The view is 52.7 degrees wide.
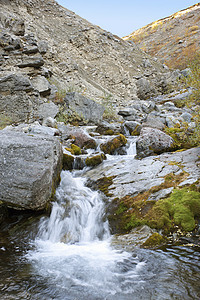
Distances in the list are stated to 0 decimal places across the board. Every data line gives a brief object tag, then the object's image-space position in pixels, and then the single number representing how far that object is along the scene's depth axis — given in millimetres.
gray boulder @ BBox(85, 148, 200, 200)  7164
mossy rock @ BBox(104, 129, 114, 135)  15305
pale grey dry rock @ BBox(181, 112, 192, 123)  16298
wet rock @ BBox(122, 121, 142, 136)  14683
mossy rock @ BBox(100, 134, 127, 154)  12086
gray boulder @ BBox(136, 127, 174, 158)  9977
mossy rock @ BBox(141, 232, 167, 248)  5168
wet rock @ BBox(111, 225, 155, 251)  5291
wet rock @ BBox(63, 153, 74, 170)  10031
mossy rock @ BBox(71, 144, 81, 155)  11516
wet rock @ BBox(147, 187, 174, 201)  6435
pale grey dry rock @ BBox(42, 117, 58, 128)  14531
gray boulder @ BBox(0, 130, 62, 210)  5508
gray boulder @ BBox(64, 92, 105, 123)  18031
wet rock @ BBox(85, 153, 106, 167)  10289
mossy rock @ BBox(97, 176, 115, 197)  7682
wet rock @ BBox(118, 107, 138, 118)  20125
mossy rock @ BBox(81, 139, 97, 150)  12656
